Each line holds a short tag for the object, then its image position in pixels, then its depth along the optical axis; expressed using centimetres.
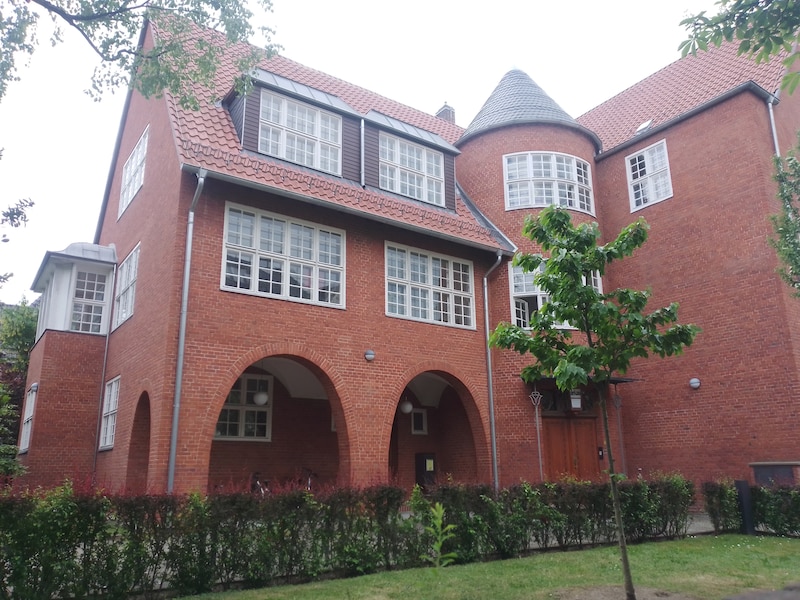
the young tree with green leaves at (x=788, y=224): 1171
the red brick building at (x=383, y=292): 1209
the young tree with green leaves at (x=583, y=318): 711
